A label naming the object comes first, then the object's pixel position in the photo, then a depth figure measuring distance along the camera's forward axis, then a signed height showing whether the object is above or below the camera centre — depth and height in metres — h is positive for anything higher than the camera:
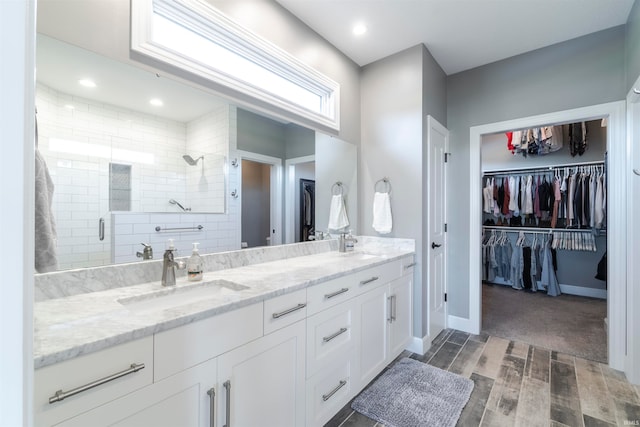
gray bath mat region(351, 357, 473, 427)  1.65 -1.22
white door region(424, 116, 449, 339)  2.54 -0.11
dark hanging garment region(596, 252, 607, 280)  3.58 -0.73
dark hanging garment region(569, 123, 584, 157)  3.79 +1.02
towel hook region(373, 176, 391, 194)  2.62 +0.28
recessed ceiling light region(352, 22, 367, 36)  2.21 +1.51
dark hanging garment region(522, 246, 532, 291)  4.25 -0.86
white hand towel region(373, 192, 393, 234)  2.56 +0.00
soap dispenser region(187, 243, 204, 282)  1.39 -0.27
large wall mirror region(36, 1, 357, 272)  1.15 +0.29
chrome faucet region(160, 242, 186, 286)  1.31 -0.26
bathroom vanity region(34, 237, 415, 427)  0.75 -0.47
